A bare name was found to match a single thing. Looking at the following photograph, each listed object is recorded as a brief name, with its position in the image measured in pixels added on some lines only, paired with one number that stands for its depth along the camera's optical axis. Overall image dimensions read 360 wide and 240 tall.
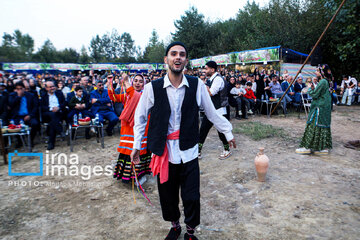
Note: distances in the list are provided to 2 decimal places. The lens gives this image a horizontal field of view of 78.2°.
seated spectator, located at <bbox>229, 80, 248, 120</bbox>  9.58
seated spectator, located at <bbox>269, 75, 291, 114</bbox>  10.38
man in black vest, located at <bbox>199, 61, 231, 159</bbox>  4.62
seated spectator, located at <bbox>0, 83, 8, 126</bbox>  5.76
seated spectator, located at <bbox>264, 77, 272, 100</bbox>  10.18
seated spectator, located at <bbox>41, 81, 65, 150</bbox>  6.34
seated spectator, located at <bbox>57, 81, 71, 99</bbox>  10.19
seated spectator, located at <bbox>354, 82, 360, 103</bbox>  13.05
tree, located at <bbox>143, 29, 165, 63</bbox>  42.74
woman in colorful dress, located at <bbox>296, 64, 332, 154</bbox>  5.02
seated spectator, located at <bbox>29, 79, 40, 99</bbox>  7.37
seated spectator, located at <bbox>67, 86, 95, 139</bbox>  6.49
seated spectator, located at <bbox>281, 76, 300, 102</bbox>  10.59
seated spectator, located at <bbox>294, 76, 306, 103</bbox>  10.45
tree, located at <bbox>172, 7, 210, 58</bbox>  31.77
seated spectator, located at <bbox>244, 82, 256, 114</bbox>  10.24
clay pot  3.81
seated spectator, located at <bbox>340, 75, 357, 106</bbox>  12.87
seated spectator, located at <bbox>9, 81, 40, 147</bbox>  5.93
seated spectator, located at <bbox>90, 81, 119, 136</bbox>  7.18
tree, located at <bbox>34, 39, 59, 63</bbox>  53.62
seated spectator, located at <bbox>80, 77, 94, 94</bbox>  8.31
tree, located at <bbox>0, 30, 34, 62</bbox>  58.62
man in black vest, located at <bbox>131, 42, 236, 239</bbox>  2.25
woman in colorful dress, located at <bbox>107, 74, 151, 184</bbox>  3.75
